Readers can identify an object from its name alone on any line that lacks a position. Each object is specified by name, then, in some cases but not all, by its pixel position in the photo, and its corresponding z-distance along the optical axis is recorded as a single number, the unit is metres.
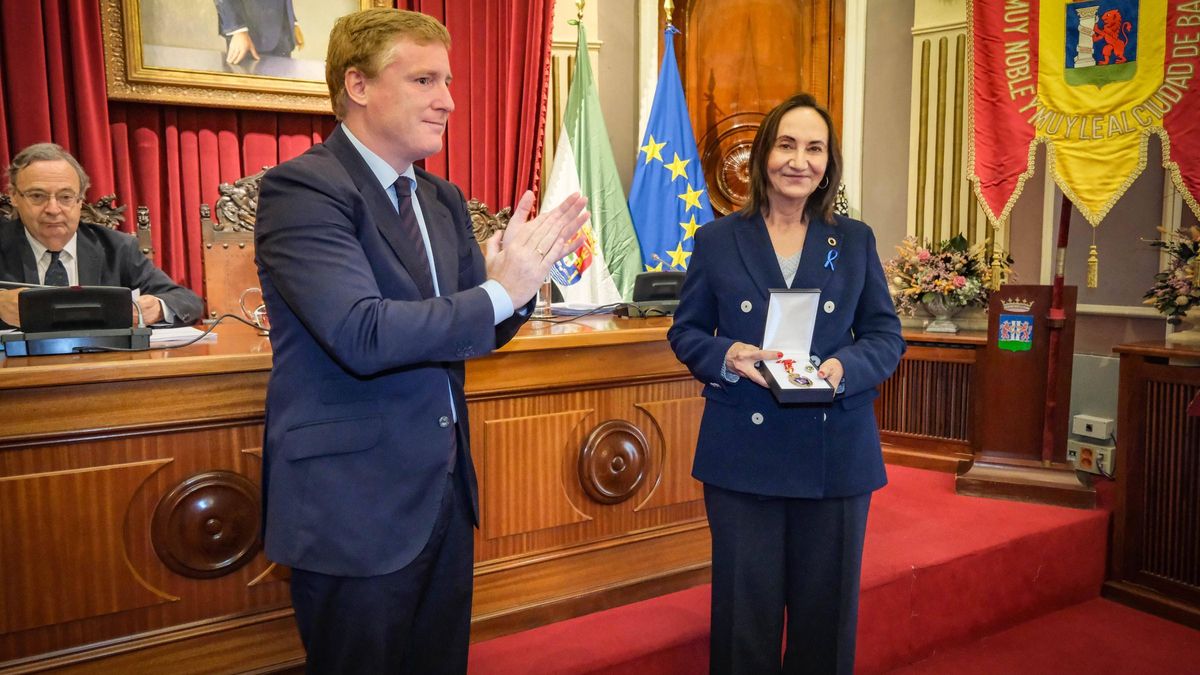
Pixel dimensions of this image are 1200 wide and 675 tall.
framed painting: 3.32
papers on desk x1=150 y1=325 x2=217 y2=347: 1.87
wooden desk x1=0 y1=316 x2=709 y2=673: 1.52
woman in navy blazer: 1.57
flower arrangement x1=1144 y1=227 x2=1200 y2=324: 2.86
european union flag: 4.36
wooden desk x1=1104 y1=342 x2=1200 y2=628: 2.63
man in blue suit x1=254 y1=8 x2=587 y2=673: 1.10
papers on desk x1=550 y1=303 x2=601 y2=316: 2.80
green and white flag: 4.24
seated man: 2.59
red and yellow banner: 2.85
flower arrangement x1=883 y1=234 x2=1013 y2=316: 3.78
